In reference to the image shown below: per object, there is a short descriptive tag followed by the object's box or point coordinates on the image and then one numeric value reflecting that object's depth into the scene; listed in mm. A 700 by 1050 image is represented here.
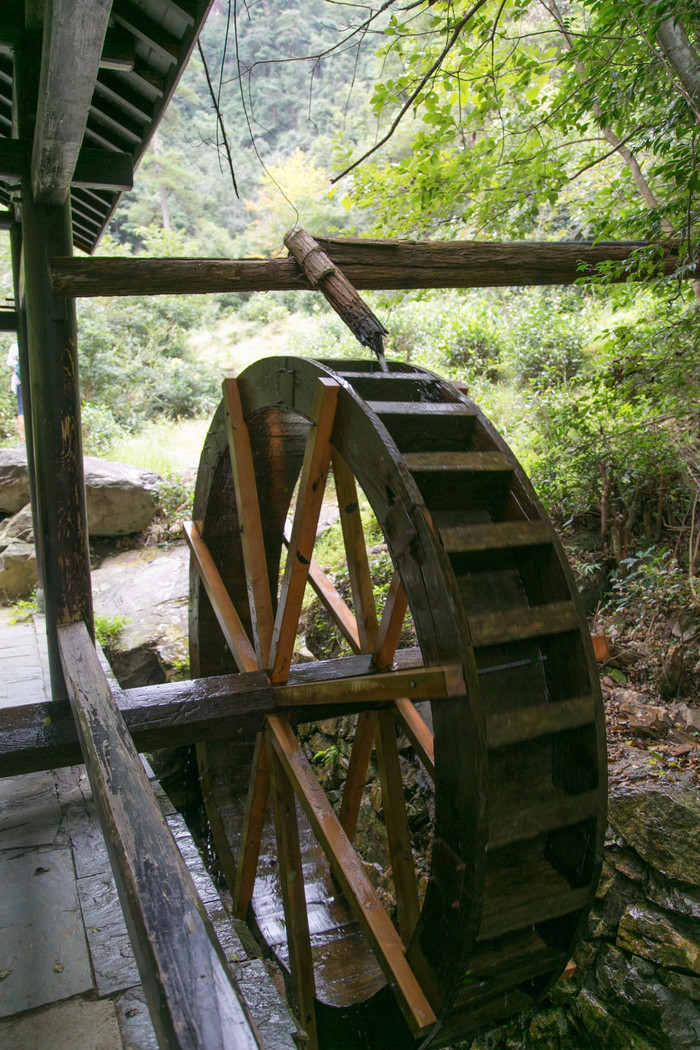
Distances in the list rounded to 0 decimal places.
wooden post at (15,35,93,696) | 3465
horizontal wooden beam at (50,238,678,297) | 3230
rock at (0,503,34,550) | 7824
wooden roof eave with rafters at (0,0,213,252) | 2117
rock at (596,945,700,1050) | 3062
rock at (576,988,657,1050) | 3145
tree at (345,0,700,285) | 3320
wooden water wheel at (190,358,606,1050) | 2096
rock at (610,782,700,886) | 3303
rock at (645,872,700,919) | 3219
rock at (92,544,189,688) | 6098
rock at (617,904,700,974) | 3141
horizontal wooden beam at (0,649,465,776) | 2807
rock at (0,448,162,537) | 8320
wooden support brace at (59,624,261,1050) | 1018
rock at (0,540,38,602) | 7328
